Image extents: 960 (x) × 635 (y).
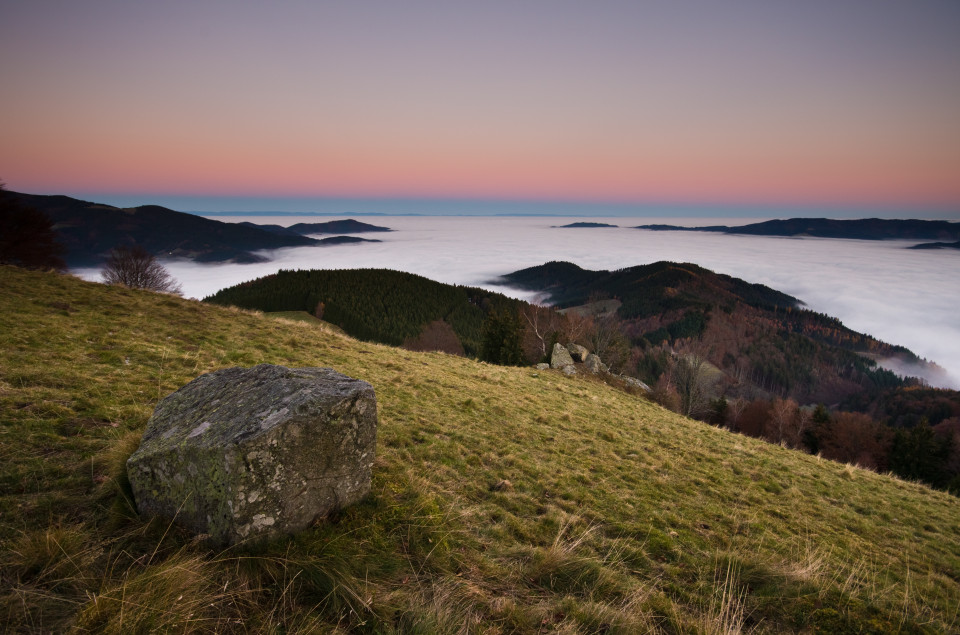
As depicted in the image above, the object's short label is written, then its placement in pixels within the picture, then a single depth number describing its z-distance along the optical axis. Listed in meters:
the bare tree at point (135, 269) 53.06
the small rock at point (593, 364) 44.68
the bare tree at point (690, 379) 48.23
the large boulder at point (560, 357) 38.66
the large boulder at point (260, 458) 3.78
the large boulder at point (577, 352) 46.00
